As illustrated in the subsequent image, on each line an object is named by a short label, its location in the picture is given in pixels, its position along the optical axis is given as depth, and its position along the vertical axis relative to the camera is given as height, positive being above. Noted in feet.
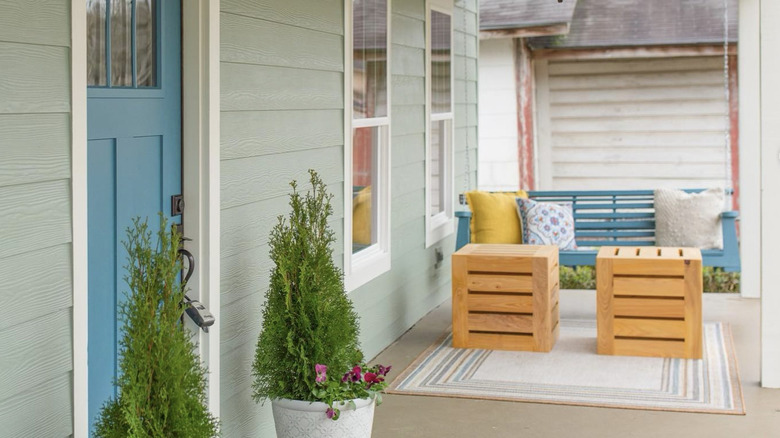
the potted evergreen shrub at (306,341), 12.19 -1.85
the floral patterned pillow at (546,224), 24.76 -0.93
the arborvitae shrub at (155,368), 8.77 -1.53
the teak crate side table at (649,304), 19.39 -2.25
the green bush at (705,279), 28.73 -2.67
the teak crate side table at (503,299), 20.13 -2.22
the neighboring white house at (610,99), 32.86 +2.79
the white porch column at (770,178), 16.75 +0.09
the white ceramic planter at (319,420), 11.94 -2.70
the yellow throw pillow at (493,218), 25.09 -0.80
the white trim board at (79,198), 9.02 -0.08
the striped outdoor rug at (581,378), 16.80 -3.37
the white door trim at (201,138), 11.82 +0.56
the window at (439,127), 24.00 +1.42
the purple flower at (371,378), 12.29 -2.27
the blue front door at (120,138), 10.03 +0.52
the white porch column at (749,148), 25.61 +0.88
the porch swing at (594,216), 25.12 -0.77
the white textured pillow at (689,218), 24.94 -0.82
